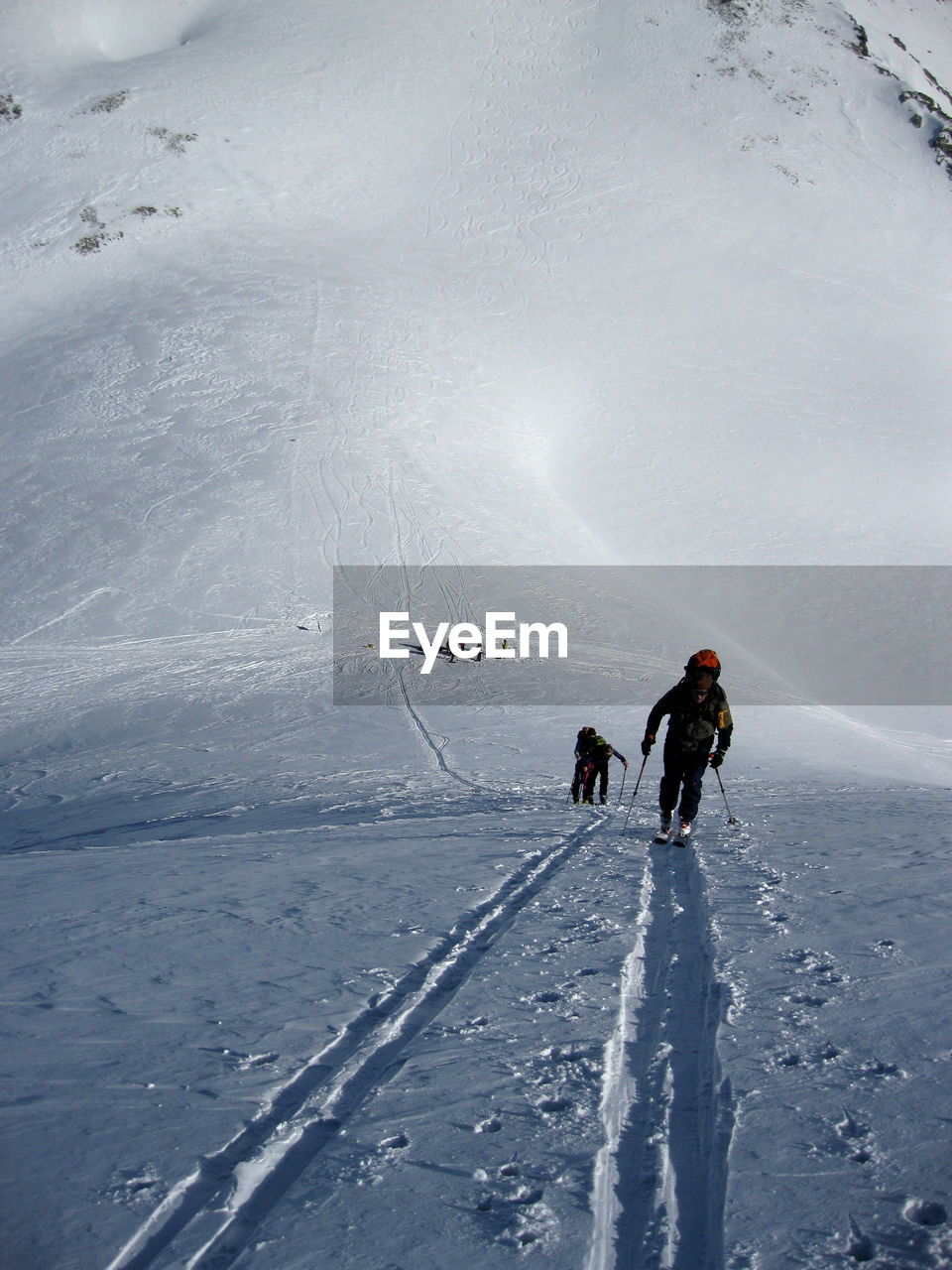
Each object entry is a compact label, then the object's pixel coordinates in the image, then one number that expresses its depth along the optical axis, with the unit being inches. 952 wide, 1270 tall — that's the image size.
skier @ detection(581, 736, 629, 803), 436.5
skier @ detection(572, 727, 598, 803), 440.5
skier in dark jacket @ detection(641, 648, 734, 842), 313.9
